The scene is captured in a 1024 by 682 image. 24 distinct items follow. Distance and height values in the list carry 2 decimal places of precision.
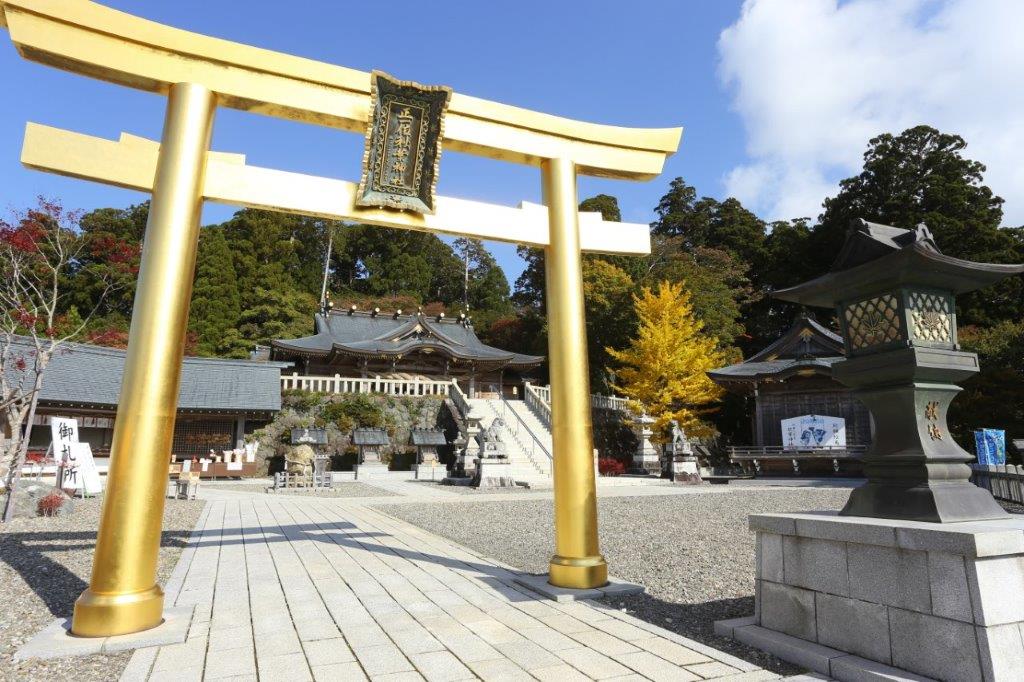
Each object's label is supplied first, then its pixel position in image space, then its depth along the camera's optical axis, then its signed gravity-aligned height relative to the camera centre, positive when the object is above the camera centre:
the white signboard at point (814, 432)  21.66 +0.77
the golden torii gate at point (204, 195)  3.48 +1.79
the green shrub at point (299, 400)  22.41 +1.44
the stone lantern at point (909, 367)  2.89 +0.47
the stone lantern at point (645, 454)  22.21 -0.29
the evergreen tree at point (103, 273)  30.34 +8.36
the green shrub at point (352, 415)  22.39 +0.91
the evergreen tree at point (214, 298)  31.95 +7.90
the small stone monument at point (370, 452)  20.00 -0.49
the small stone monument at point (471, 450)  18.14 -0.26
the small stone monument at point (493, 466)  16.55 -0.68
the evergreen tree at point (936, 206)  26.64 +13.49
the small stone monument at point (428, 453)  20.39 -0.46
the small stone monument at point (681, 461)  18.98 -0.43
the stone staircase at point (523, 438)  18.52 +0.19
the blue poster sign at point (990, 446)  13.73 +0.27
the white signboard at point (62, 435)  11.25 -0.10
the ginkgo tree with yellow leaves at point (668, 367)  22.86 +3.24
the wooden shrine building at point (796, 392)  21.75 +2.38
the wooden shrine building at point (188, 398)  18.73 +1.18
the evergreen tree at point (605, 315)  27.97 +6.46
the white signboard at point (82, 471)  11.34 -0.83
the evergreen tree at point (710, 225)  39.06 +16.49
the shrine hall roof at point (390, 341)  25.28 +4.73
